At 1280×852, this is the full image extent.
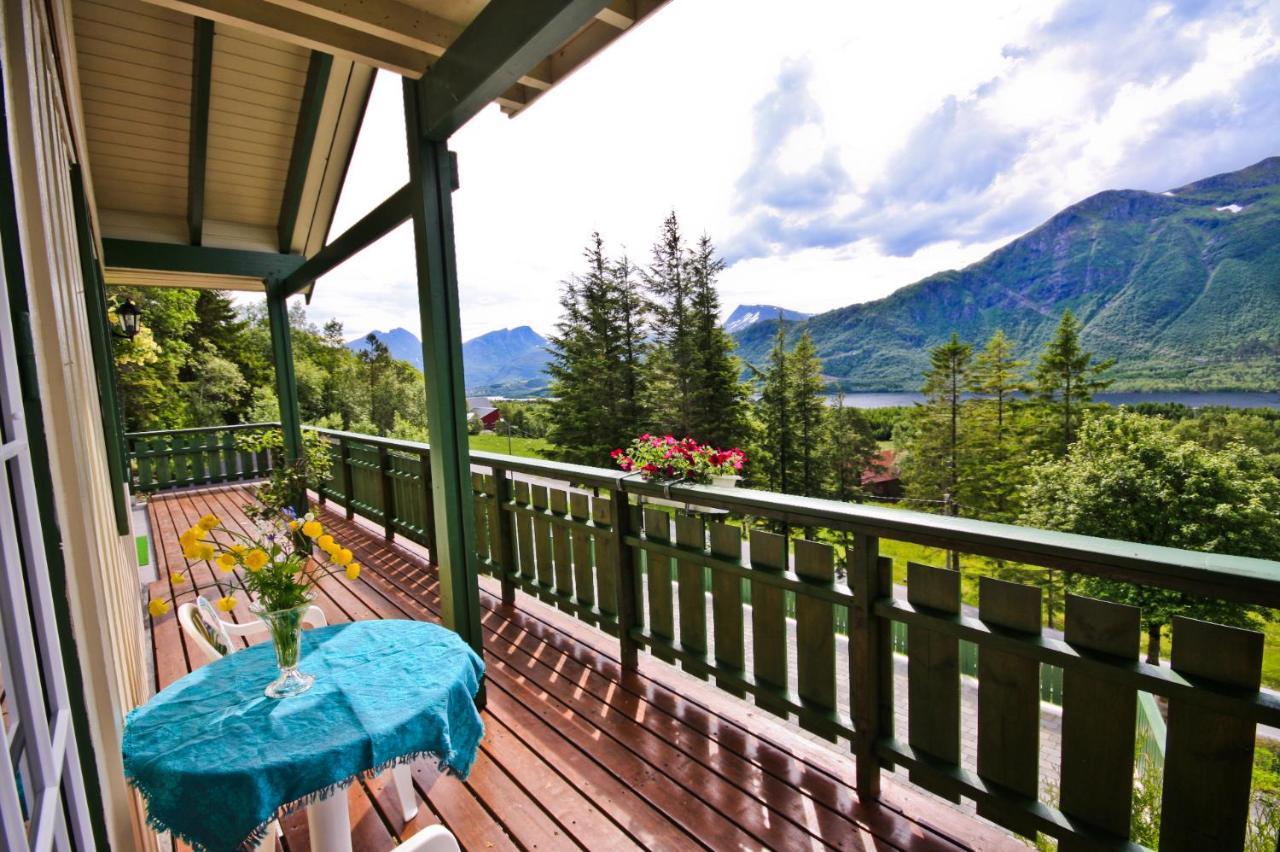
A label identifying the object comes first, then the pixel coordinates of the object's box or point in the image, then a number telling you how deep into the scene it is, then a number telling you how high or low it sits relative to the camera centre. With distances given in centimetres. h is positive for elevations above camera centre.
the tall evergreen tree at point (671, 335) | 2820 +201
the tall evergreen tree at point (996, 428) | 3033 -360
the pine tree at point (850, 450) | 3431 -507
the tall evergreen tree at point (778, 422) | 3191 -280
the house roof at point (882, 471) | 3709 -677
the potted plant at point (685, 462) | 249 -38
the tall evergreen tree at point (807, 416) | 3178 -256
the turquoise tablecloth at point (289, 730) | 113 -73
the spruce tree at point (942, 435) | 3164 -396
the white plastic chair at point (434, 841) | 99 -78
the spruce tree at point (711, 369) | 2834 +20
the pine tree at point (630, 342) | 2908 +176
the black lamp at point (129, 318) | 586 +83
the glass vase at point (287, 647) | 136 -61
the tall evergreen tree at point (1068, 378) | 3141 -112
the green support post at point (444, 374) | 243 +5
